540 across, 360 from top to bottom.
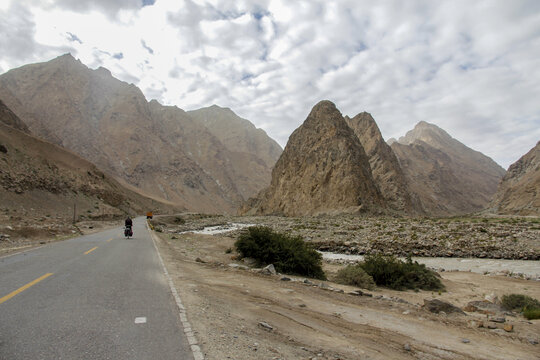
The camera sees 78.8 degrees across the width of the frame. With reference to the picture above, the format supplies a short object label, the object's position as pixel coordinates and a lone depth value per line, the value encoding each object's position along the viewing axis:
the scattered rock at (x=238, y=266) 12.88
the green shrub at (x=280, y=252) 13.38
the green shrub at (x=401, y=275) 12.19
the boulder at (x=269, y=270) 12.00
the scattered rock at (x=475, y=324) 7.12
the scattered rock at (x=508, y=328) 6.90
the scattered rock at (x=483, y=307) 8.80
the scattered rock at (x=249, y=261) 14.73
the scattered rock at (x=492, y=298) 10.07
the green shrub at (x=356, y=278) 11.60
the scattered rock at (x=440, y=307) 8.22
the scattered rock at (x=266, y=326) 5.76
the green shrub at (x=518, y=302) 9.16
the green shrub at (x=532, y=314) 8.31
